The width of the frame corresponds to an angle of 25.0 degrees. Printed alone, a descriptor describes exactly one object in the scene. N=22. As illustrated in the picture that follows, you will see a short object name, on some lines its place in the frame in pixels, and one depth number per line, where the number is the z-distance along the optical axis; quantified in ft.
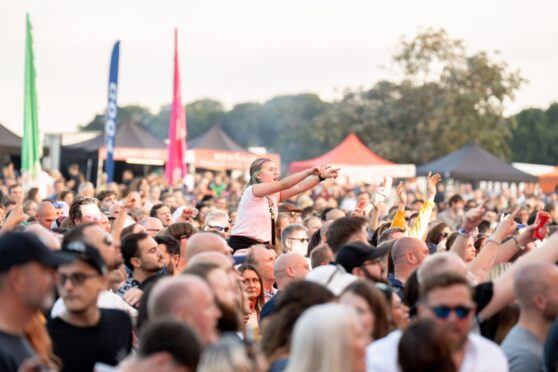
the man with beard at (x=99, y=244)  21.49
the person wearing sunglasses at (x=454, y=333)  18.02
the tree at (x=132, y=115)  423.64
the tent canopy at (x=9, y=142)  102.01
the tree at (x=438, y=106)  185.47
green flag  76.07
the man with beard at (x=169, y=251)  31.17
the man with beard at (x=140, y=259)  27.76
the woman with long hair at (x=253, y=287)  29.94
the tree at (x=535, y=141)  341.00
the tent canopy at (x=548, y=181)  134.31
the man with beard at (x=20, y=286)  17.74
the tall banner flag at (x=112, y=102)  76.13
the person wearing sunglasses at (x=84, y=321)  19.57
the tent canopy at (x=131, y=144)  114.11
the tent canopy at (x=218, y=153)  120.47
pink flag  85.61
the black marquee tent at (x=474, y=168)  115.34
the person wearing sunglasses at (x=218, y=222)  40.96
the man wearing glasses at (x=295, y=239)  37.81
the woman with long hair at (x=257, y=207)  36.70
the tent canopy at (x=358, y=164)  118.62
